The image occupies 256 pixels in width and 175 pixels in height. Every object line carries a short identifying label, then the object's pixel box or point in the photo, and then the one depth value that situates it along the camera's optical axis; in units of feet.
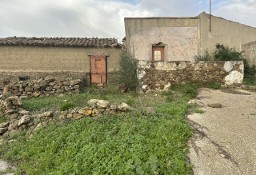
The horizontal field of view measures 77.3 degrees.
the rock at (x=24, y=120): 15.05
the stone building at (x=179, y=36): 34.27
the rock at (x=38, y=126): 14.34
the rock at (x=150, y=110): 14.63
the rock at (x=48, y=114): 15.30
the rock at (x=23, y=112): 17.13
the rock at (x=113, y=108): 14.97
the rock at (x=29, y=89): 26.31
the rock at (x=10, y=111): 17.34
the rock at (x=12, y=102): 17.86
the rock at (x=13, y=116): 16.68
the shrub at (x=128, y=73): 24.31
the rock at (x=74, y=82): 27.88
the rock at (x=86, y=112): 14.76
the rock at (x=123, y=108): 15.05
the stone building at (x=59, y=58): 32.44
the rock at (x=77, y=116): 14.63
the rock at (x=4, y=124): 15.48
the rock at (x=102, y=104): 15.06
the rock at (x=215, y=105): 16.42
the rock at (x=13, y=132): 14.45
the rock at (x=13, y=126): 15.13
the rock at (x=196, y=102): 16.86
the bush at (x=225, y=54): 31.85
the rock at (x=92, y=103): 15.32
